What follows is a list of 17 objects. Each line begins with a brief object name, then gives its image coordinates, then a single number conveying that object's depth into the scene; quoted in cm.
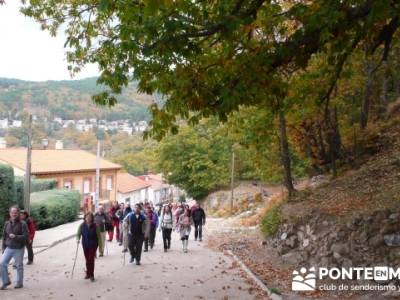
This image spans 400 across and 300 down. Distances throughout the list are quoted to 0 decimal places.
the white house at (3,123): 13625
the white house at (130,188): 6849
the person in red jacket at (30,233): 1450
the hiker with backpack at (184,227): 1906
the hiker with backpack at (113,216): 2105
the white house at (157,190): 9724
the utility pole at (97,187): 3353
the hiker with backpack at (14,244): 1144
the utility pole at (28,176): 2119
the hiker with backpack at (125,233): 1679
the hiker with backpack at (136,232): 1527
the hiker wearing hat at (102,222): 1653
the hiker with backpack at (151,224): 1862
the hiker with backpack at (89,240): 1265
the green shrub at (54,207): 2875
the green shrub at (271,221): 1706
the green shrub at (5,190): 2173
